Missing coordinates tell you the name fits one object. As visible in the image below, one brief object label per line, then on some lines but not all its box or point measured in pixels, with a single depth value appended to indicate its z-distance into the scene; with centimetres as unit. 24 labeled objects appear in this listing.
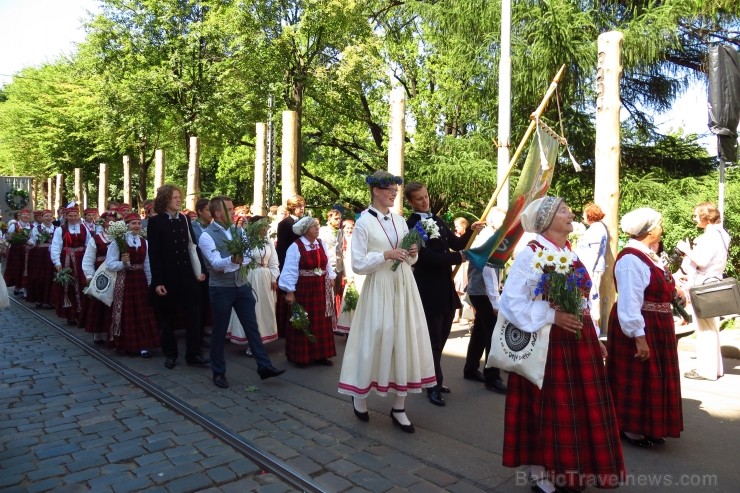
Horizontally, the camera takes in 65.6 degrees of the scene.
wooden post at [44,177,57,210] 3826
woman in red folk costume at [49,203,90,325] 977
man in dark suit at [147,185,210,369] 680
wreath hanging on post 2897
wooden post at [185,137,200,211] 1689
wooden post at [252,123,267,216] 1451
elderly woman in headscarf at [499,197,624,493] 328
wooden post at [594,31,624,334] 823
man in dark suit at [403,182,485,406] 524
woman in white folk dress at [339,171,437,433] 473
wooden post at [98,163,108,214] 2719
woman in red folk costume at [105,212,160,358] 757
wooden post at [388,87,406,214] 973
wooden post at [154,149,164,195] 2111
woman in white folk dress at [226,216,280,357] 767
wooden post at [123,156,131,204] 2556
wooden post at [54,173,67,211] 3358
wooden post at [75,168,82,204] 3002
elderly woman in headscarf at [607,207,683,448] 416
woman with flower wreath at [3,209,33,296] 1358
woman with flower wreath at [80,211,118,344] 817
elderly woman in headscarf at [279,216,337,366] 687
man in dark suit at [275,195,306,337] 791
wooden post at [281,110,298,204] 1234
